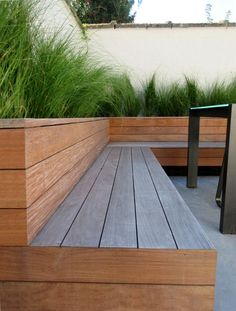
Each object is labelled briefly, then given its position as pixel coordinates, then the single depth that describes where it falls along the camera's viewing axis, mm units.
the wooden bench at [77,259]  794
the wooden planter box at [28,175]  772
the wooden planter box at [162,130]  4121
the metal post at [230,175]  1735
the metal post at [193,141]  2895
